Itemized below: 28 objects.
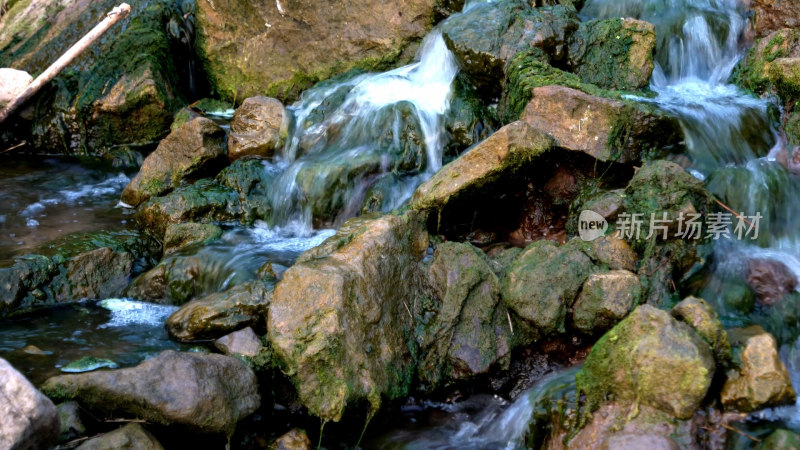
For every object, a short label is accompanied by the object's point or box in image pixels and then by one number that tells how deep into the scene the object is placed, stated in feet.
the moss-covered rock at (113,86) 25.70
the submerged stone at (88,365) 12.97
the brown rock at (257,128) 22.53
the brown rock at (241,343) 13.34
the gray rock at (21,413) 8.83
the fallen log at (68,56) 24.66
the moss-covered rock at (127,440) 10.15
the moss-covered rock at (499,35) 20.39
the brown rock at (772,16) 21.61
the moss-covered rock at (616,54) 20.21
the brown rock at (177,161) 21.77
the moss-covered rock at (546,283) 13.29
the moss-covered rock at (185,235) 18.70
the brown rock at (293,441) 11.94
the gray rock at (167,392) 11.07
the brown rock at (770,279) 14.34
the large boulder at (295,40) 25.11
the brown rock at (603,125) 16.84
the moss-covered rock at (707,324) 11.06
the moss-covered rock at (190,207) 20.03
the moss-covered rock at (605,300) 12.99
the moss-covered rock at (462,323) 13.24
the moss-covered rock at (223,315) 14.53
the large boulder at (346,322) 11.99
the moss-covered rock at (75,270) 16.30
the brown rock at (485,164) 15.58
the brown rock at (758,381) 10.62
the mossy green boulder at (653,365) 10.45
